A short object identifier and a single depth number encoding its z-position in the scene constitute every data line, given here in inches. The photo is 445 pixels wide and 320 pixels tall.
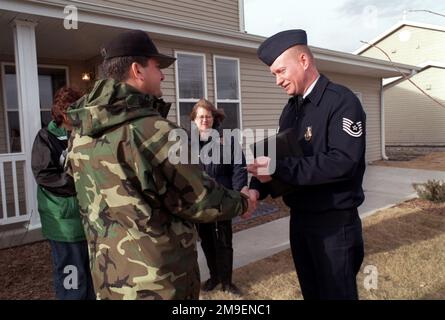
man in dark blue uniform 72.0
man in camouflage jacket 56.4
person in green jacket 101.0
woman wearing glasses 134.9
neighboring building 740.0
